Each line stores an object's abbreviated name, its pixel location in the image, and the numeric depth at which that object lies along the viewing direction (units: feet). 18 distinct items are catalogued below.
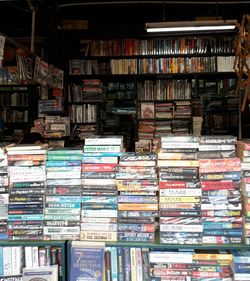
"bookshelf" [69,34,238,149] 16.34
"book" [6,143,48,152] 6.31
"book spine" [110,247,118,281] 6.06
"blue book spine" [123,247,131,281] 6.03
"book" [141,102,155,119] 16.80
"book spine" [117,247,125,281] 6.04
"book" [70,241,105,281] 5.97
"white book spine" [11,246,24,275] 6.12
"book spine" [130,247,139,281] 6.05
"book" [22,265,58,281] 6.03
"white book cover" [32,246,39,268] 6.18
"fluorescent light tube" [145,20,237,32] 11.27
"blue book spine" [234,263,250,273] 5.85
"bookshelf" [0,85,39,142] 18.02
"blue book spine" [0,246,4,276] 6.14
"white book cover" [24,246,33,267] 6.19
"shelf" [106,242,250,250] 5.98
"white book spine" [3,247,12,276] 6.12
